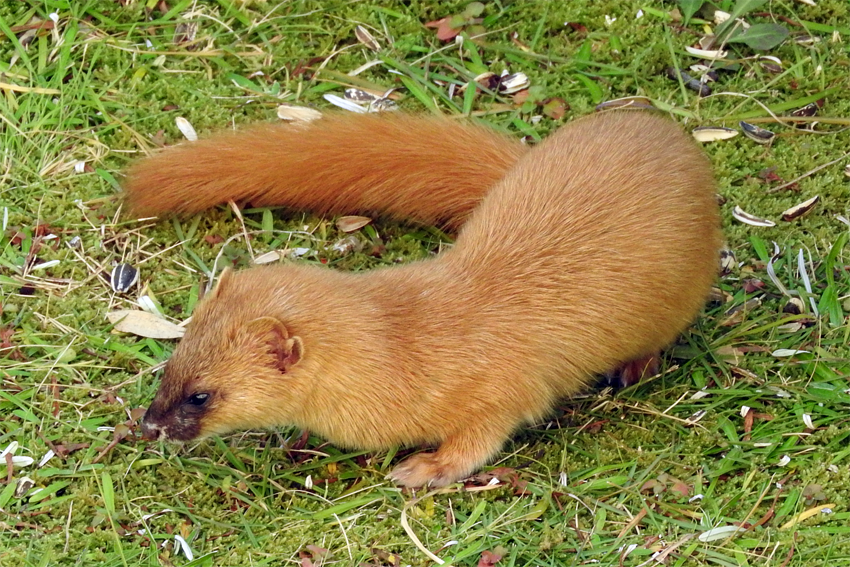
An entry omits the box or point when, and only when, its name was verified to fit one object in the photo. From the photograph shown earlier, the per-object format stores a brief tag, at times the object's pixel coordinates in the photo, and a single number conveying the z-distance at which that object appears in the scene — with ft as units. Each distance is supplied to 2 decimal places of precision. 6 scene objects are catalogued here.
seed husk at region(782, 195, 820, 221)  30.50
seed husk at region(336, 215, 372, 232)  30.22
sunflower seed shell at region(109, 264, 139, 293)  29.01
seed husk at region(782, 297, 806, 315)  28.50
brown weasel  22.90
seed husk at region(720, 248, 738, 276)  29.84
